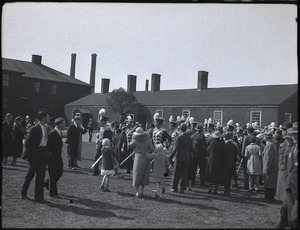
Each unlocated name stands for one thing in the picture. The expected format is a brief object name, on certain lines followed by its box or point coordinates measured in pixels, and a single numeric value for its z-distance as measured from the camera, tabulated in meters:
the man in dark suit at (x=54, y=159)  8.96
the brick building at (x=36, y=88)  44.03
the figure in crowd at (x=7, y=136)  14.55
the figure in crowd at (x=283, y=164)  7.17
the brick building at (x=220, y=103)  33.59
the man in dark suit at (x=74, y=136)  13.92
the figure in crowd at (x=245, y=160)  12.08
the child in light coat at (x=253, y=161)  11.40
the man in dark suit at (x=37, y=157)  8.37
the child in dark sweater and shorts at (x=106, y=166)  10.20
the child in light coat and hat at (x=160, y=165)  9.73
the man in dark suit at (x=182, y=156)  10.62
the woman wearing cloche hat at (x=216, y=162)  10.79
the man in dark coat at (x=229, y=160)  10.95
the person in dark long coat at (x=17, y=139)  14.70
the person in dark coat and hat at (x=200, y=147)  11.86
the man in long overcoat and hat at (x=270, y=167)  10.24
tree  46.53
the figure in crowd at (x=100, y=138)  13.01
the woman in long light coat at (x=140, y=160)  9.54
